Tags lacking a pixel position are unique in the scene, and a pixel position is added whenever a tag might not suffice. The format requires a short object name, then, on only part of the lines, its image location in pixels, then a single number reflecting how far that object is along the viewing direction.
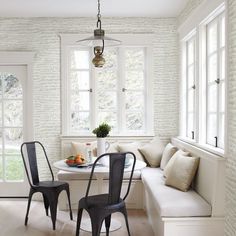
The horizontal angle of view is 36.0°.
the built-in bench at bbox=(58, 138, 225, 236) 3.24
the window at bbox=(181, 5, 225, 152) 3.61
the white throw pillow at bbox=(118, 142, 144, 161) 5.16
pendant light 3.65
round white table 3.67
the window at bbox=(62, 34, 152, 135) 5.44
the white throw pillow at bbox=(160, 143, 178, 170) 4.75
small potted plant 4.05
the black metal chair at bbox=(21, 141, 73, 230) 4.06
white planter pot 4.09
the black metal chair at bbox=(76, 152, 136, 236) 3.29
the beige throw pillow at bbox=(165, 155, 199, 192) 3.75
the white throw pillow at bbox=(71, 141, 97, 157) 5.15
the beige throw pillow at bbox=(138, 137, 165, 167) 5.11
